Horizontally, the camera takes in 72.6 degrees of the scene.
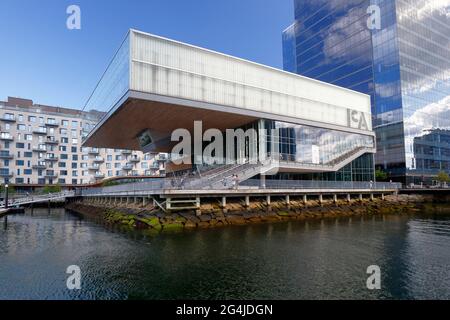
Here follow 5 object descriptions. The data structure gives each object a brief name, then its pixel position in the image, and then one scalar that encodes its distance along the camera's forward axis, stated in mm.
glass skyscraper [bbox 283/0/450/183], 79500
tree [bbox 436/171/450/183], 72875
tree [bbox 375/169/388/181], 74500
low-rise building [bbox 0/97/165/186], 93688
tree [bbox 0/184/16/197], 71294
